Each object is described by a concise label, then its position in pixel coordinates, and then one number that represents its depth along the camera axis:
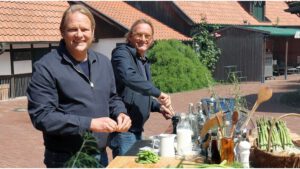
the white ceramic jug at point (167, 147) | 3.05
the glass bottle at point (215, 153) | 2.73
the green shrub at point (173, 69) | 17.88
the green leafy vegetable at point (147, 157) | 2.85
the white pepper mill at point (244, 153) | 2.70
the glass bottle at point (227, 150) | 2.69
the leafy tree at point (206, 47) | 21.66
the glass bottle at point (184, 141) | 3.10
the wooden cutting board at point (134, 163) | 2.78
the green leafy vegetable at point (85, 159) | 2.25
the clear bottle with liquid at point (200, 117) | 3.51
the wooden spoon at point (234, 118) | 2.72
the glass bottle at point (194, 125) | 3.47
